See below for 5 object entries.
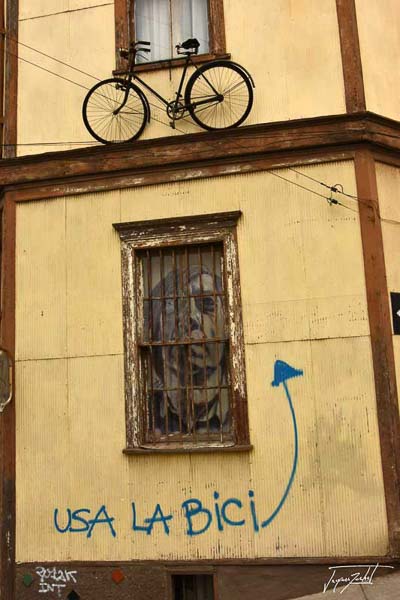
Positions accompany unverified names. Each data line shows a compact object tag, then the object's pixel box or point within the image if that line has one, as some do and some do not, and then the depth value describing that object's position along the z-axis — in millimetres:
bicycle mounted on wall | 7707
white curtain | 8242
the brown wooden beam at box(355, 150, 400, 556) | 6777
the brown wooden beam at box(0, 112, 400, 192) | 7426
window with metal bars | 7461
